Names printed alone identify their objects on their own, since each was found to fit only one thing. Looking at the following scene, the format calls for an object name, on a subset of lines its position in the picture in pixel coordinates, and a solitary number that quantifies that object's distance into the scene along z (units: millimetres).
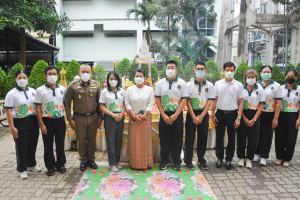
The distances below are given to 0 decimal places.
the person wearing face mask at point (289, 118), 4543
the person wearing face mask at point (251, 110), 4355
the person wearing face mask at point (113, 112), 4184
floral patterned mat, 3578
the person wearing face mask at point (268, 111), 4484
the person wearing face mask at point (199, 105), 4285
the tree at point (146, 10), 19156
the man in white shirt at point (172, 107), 4246
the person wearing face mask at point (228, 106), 4312
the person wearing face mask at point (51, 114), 4035
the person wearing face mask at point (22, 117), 3921
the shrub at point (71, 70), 13645
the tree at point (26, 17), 9523
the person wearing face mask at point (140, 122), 4223
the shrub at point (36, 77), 11578
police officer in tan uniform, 4188
